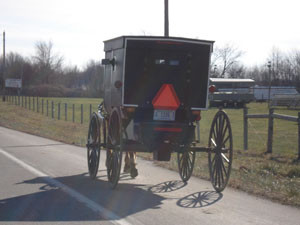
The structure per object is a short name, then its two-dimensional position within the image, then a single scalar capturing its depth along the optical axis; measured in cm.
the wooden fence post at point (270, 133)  1543
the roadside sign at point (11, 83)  7431
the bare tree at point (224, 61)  8200
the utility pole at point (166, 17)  1946
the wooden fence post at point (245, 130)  1666
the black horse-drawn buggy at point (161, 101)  848
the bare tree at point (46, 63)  11550
